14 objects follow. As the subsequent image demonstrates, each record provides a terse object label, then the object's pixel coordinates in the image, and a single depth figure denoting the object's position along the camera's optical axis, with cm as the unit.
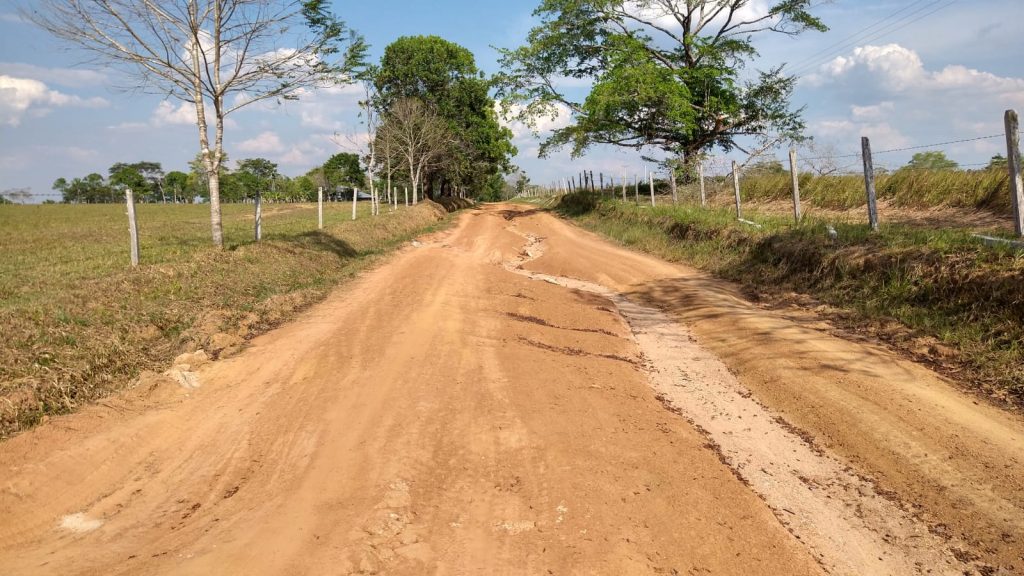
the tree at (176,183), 10344
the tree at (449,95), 3784
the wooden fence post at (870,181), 1015
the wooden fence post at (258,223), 1434
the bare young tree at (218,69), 1141
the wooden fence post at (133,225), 1009
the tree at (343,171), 9019
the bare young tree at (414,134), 3253
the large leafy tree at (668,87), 2311
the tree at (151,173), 10138
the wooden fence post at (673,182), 2235
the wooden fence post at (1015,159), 781
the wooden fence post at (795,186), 1251
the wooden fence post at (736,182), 1529
